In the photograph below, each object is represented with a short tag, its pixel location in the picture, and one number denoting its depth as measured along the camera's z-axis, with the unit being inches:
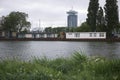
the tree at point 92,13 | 2010.0
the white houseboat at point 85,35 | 2164.0
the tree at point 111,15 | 1933.5
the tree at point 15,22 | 2731.6
